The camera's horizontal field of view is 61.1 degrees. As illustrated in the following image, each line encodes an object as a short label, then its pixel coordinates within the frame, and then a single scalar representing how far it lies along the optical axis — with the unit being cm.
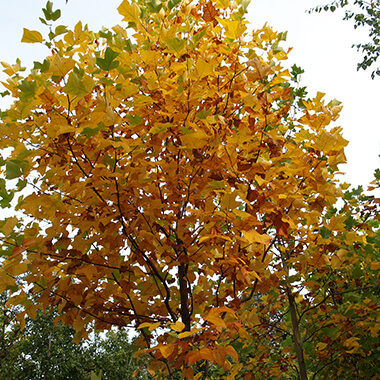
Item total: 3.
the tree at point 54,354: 1211
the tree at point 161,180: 147
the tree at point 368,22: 780
